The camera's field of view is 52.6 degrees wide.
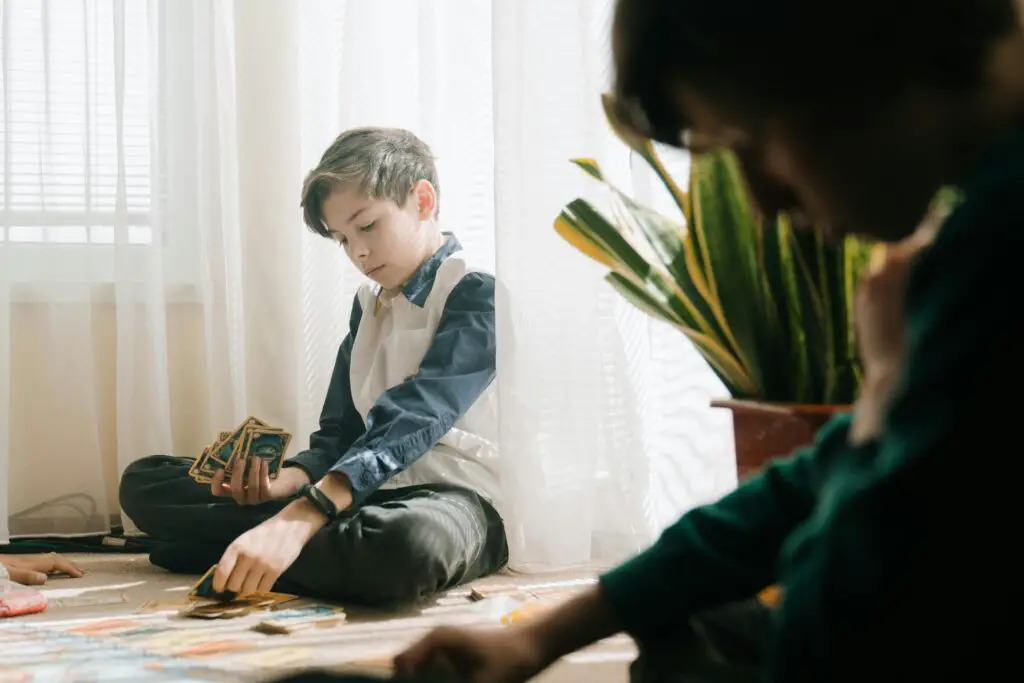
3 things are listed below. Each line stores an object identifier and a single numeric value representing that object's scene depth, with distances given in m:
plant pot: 0.88
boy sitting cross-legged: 1.46
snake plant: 0.91
